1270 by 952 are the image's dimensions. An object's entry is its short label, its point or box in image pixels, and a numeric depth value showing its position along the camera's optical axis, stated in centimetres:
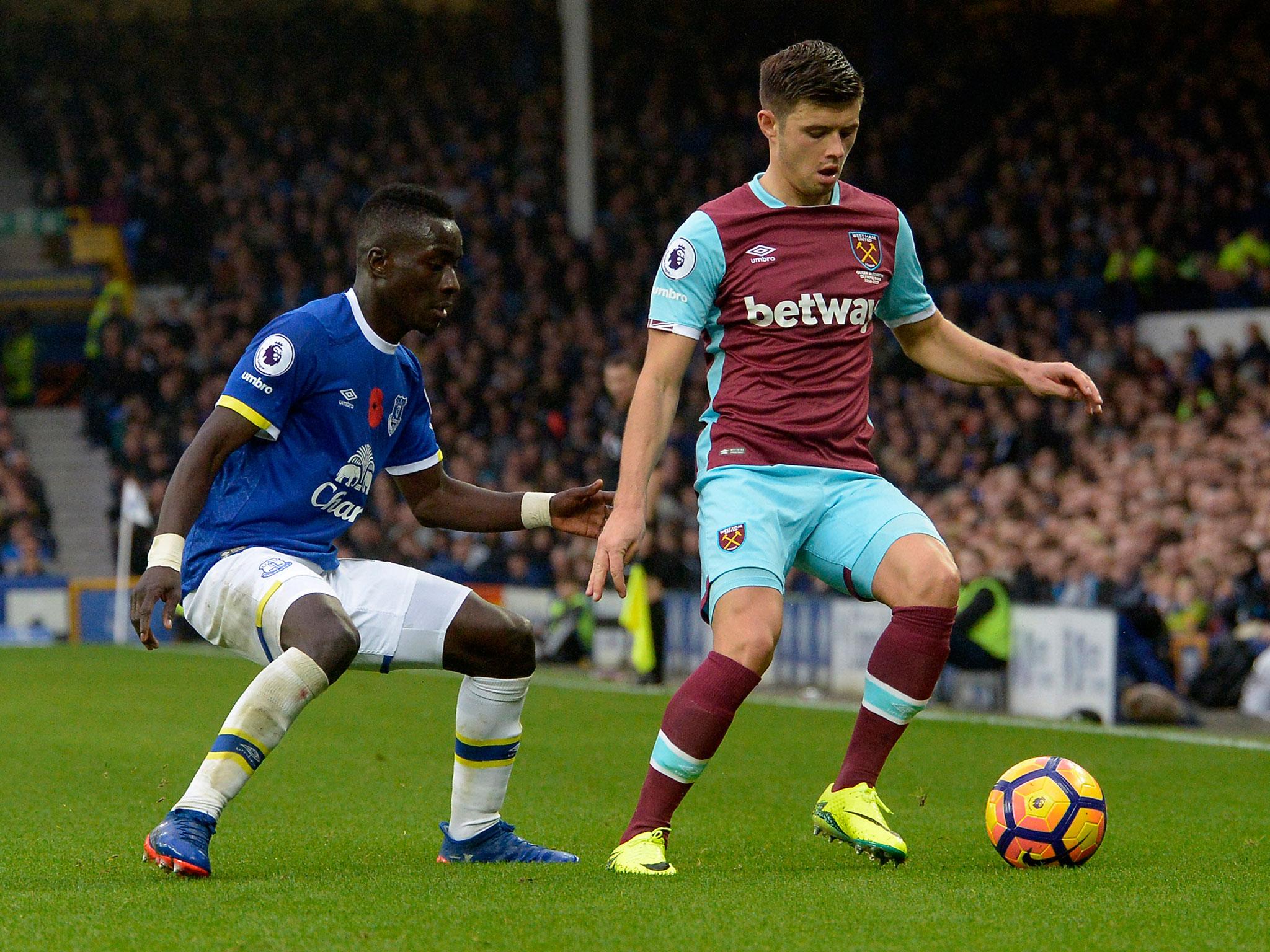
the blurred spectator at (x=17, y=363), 2528
